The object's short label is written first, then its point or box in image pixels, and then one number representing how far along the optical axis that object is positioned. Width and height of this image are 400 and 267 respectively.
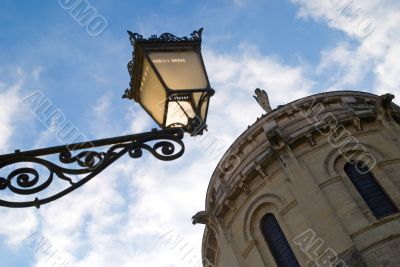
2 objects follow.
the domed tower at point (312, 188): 16.91
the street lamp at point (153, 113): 3.83
